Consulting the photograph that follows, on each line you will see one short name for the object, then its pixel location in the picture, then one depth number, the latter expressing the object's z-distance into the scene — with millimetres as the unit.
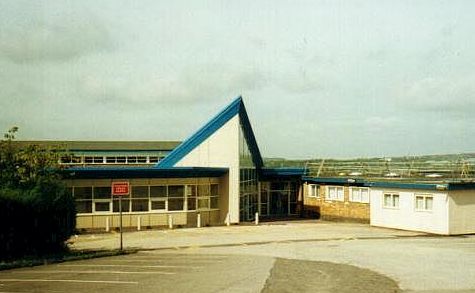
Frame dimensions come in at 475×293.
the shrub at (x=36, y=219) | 19859
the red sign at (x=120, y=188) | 22234
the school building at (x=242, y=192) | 29641
